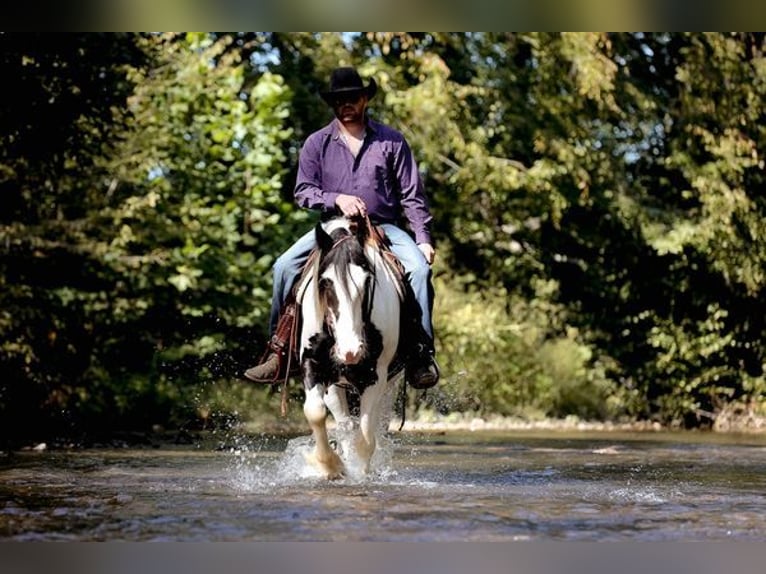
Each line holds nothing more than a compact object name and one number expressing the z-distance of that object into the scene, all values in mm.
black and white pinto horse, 19312
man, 21094
